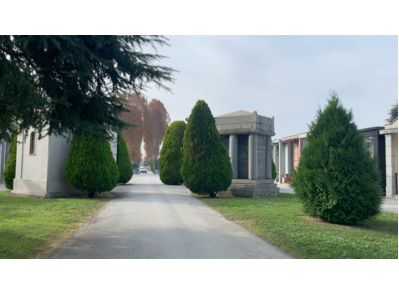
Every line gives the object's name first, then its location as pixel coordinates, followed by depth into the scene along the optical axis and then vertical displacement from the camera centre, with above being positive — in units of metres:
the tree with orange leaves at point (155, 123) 48.41 +7.15
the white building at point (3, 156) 24.00 +0.68
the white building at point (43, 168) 12.65 -0.15
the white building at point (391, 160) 15.55 +0.47
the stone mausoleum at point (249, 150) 13.89 +0.83
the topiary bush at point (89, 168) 12.16 -0.11
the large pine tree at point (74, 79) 4.00 +1.51
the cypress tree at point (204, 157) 12.59 +0.41
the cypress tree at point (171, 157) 21.77 +0.69
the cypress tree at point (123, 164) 20.55 +0.12
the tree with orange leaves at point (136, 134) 44.65 +5.16
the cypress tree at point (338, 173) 7.07 -0.11
